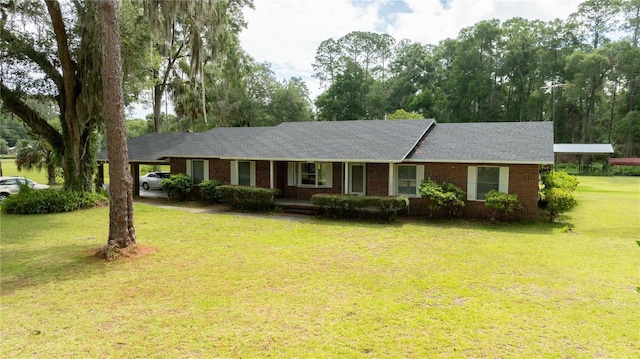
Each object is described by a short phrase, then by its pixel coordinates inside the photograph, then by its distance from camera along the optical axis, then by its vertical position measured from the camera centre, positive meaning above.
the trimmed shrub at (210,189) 17.95 -1.07
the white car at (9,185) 19.41 -0.97
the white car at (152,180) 24.98 -0.88
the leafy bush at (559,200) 13.21 -1.17
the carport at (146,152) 20.44 +0.90
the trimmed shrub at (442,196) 13.62 -1.03
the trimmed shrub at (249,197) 16.03 -1.29
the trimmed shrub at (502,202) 13.06 -1.20
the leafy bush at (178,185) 18.83 -0.90
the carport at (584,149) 38.31 +2.02
